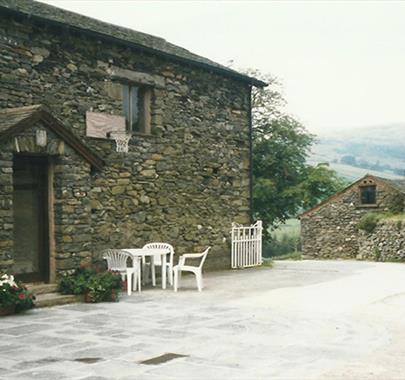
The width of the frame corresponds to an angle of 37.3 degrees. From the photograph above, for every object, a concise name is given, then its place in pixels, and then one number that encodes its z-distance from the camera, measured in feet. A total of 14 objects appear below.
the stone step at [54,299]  29.81
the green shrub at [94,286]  31.40
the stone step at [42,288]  31.60
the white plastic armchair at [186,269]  34.71
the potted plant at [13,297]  27.12
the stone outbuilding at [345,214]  90.84
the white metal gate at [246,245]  50.78
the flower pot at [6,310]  26.98
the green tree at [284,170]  103.91
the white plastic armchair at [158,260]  37.14
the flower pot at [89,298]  31.27
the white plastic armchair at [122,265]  34.88
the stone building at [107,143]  33.19
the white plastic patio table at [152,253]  34.82
